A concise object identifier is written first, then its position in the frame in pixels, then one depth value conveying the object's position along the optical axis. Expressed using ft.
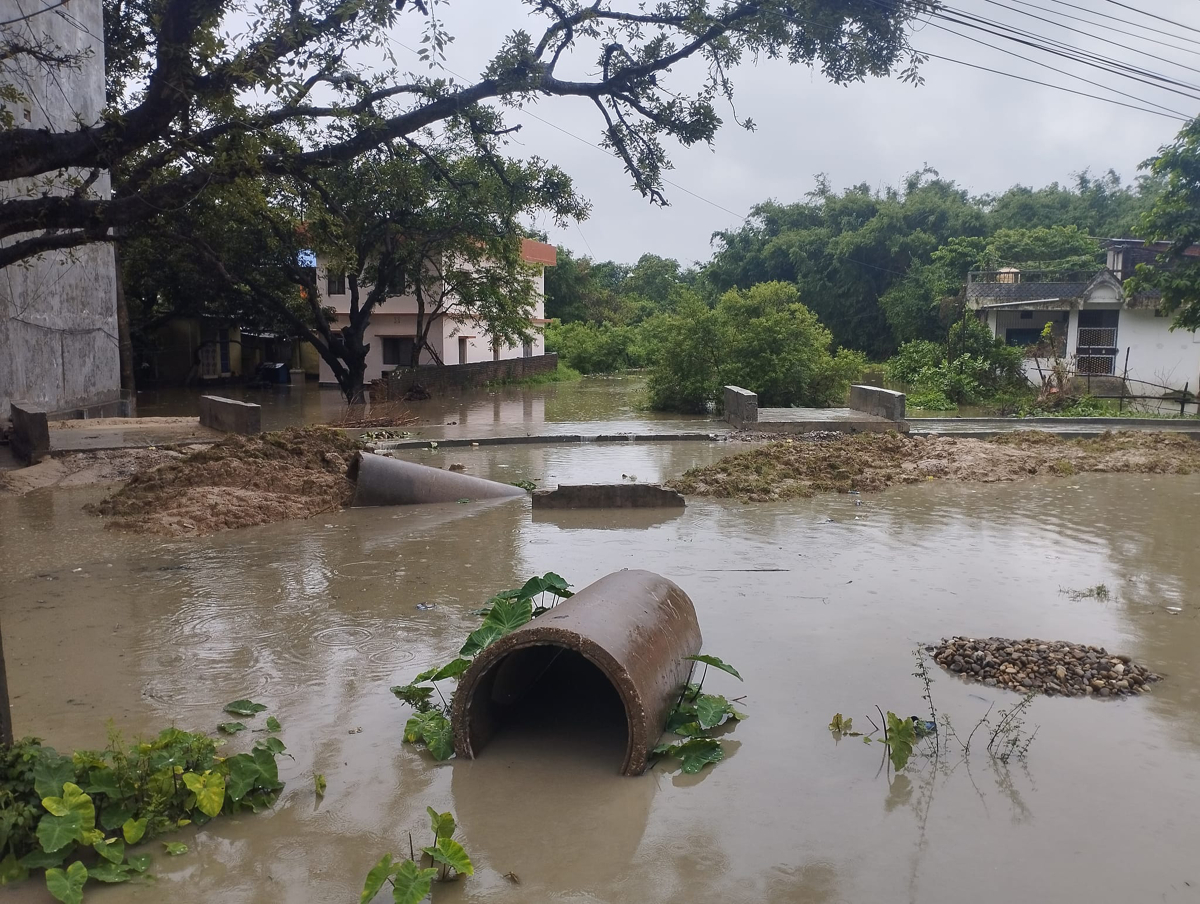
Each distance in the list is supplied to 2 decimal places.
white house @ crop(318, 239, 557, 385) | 116.29
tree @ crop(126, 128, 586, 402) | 56.08
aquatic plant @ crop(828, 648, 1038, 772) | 15.67
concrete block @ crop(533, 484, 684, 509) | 38.65
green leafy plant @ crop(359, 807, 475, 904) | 11.41
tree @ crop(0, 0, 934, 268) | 26.55
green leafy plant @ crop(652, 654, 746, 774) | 15.71
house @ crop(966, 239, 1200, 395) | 92.02
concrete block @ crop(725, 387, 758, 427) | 66.18
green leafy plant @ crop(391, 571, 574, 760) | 16.22
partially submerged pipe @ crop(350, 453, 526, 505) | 39.17
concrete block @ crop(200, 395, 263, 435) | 56.59
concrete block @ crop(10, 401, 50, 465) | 46.06
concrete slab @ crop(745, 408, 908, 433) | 63.87
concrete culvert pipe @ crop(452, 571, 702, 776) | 14.80
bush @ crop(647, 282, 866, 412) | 80.79
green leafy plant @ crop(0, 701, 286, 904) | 12.21
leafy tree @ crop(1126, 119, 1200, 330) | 69.77
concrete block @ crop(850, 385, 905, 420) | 65.46
